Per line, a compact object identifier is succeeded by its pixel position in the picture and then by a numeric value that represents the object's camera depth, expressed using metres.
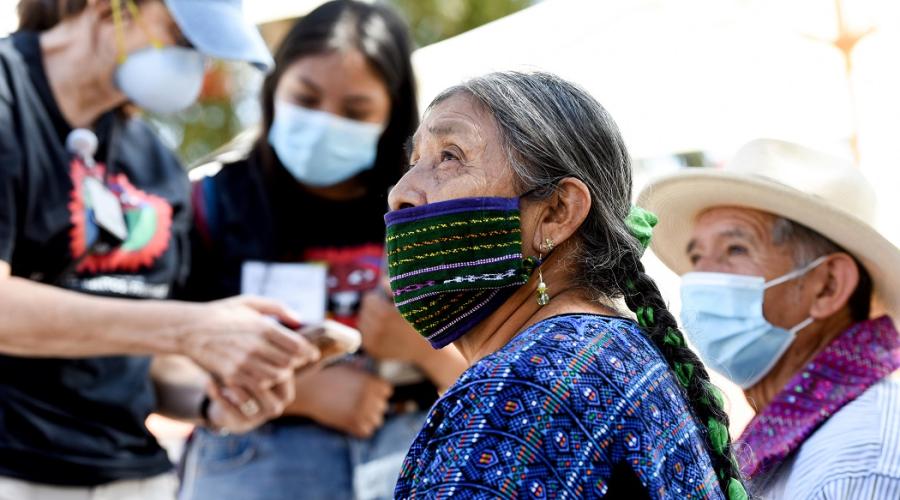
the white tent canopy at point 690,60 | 5.41
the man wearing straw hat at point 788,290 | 2.86
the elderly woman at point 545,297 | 1.64
